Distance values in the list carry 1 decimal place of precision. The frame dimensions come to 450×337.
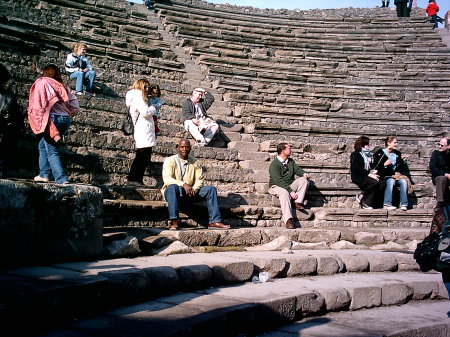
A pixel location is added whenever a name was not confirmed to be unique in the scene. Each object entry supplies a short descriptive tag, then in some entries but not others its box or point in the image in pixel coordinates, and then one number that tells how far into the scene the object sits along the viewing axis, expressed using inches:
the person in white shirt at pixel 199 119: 382.3
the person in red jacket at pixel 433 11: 748.0
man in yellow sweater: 262.5
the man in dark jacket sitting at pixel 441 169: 340.2
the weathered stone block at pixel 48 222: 160.2
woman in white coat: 298.0
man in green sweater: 329.8
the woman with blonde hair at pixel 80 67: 394.0
